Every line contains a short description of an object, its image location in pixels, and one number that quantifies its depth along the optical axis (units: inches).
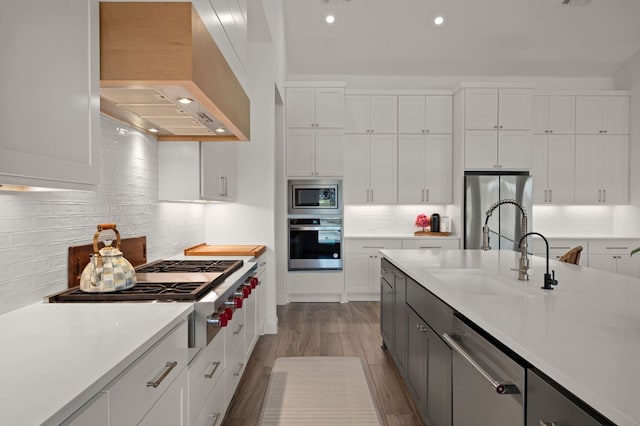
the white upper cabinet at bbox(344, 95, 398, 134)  222.4
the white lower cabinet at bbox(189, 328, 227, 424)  67.8
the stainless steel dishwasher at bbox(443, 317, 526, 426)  48.3
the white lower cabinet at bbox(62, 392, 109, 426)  34.1
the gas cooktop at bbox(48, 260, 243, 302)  68.4
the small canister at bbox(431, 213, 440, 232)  221.8
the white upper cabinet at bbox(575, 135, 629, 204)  227.5
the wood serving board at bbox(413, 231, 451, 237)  217.5
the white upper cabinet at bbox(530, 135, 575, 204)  227.3
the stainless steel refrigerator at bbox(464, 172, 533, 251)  207.2
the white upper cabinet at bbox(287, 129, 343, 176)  215.5
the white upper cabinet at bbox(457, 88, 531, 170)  212.5
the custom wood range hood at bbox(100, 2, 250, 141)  61.0
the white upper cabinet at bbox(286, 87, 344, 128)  213.9
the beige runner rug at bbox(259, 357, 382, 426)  98.3
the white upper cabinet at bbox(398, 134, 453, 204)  222.5
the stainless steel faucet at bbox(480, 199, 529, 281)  83.7
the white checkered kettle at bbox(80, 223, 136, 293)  70.4
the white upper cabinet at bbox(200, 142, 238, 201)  117.2
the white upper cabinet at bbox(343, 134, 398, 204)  223.3
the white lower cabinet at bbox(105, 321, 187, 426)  42.1
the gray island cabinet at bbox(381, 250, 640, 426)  37.4
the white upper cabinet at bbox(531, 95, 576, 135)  226.1
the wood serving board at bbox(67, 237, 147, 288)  75.4
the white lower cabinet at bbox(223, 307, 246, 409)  92.0
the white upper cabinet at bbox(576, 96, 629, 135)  227.0
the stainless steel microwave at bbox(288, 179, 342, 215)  211.0
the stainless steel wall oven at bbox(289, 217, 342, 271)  210.5
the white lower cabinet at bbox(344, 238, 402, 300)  215.9
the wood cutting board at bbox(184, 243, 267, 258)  132.6
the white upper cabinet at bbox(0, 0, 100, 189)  40.1
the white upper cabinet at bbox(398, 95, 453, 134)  222.4
